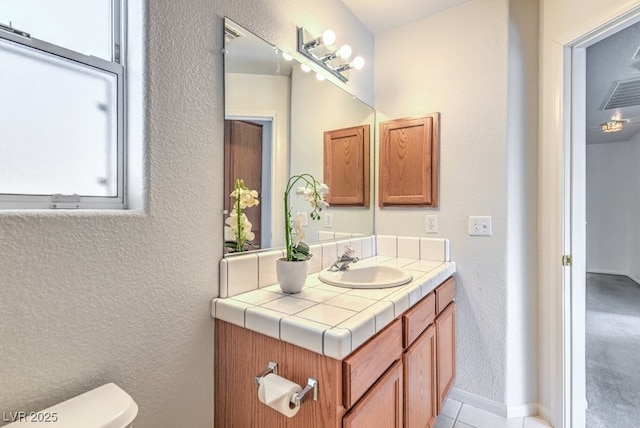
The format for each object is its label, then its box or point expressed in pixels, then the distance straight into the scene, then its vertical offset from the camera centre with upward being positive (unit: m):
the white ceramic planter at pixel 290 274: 1.15 -0.23
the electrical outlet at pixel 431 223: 1.90 -0.06
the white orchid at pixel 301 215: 1.21 +0.00
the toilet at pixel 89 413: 0.63 -0.44
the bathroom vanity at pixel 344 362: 0.83 -0.48
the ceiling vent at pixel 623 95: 2.61 +1.14
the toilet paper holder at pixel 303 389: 0.82 -0.49
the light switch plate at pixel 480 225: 1.73 -0.07
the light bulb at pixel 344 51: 1.66 +0.89
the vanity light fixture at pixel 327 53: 1.51 +0.86
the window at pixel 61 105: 0.76 +0.30
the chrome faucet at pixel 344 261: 1.57 -0.25
